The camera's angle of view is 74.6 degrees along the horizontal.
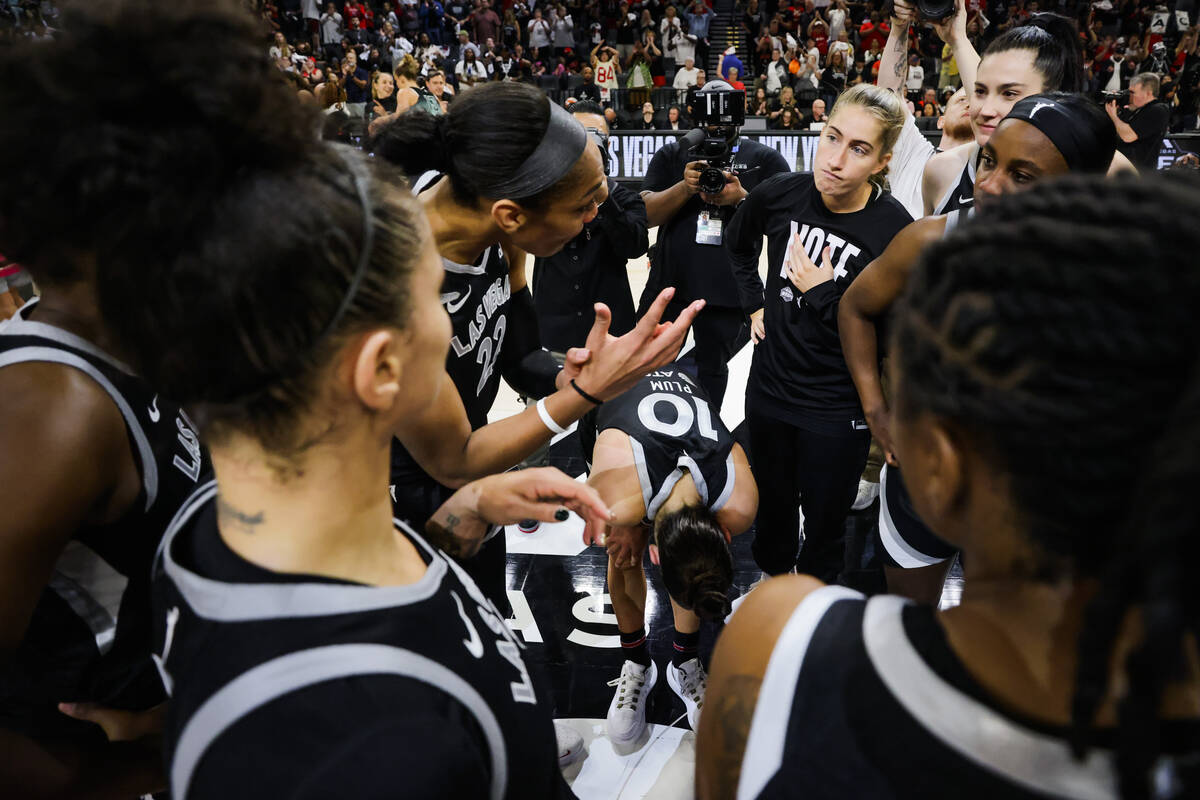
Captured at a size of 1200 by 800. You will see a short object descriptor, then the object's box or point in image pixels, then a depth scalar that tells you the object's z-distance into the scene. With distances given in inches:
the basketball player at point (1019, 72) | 111.0
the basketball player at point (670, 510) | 85.4
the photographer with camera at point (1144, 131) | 258.2
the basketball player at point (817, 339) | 104.8
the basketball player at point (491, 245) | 68.9
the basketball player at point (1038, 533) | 22.7
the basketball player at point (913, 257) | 75.0
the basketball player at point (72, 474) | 30.1
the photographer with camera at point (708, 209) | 144.2
